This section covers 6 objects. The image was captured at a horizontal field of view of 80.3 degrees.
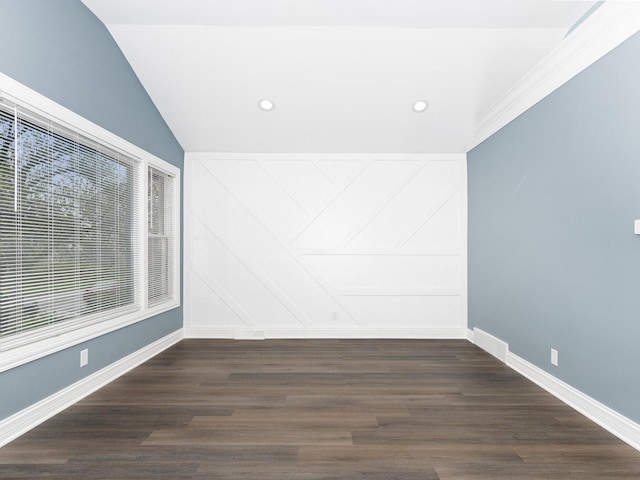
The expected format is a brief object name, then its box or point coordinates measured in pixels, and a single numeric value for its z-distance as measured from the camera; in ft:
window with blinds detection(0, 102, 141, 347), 7.53
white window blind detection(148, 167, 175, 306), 13.70
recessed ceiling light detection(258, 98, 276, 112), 13.19
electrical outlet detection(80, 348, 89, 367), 9.42
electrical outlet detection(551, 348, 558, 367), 9.64
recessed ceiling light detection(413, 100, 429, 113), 13.17
